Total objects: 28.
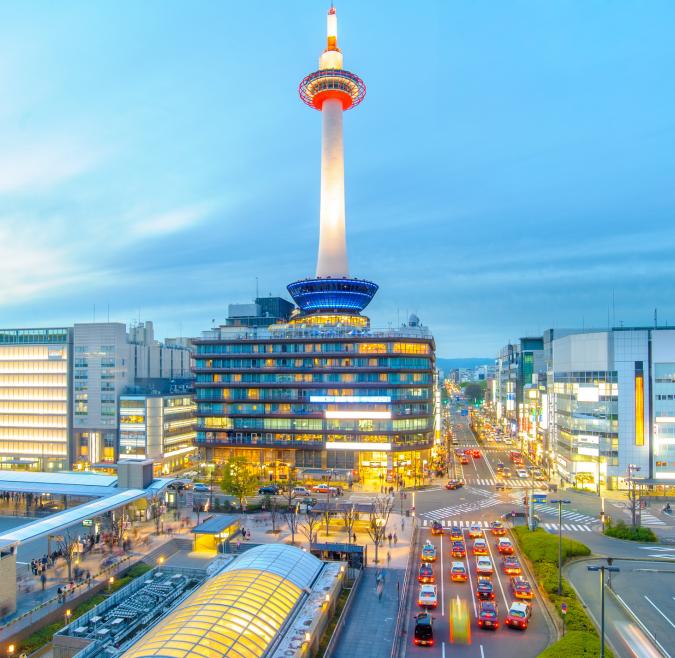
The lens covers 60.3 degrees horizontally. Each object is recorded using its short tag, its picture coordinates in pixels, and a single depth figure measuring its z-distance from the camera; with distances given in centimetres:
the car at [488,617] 3628
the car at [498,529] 5859
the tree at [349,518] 5523
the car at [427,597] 3950
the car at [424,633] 3431
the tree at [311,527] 5386
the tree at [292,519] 5565
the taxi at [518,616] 3622
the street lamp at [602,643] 2762
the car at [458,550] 5072
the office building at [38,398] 10619
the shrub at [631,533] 5697
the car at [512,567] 4622
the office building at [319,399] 9375
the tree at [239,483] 6775
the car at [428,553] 4994
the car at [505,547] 5228
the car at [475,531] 5722
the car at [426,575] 4428
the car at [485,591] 4075
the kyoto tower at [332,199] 11906
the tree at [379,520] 5384
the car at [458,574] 4503
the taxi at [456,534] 5434
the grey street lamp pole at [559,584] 4056
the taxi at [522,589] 4078
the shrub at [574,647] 2994
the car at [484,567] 4594
